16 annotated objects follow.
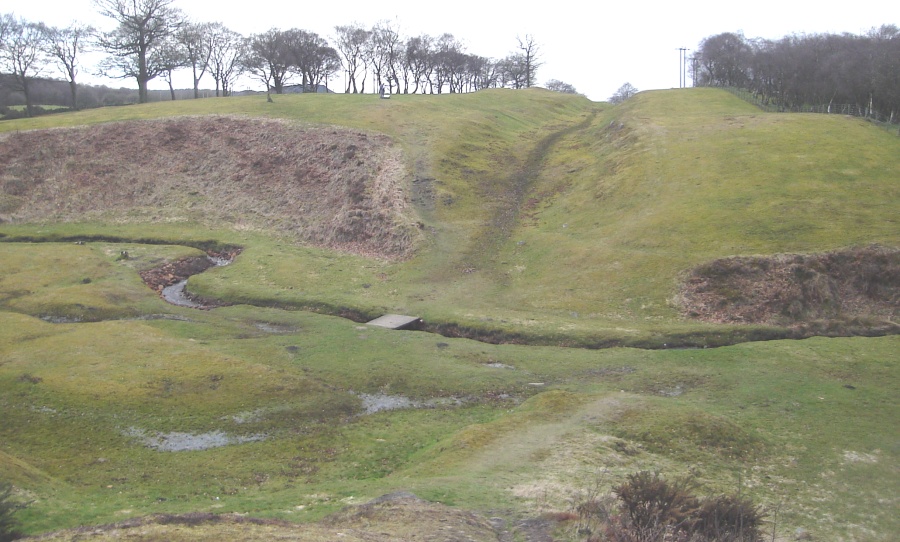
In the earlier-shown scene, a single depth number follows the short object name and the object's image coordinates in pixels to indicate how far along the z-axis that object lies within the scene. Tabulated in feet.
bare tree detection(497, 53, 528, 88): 479.41
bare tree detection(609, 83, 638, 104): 645.51
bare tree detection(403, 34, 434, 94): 391.65
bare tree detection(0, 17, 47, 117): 302.04
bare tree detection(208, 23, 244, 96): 370.12
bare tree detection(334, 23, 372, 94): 373.81
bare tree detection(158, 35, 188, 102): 334.85
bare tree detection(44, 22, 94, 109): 321.93
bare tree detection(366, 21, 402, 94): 375.45
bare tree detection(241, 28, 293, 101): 328.08
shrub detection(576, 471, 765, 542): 48.47
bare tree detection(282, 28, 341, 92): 338.13
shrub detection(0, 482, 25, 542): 47.81
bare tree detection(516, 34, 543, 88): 472.44
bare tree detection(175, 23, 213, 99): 347.56
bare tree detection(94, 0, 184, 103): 310.65
